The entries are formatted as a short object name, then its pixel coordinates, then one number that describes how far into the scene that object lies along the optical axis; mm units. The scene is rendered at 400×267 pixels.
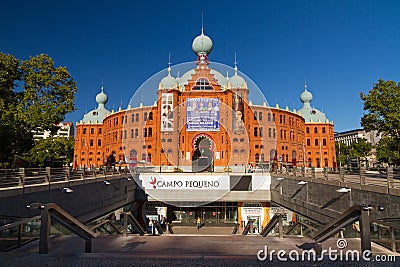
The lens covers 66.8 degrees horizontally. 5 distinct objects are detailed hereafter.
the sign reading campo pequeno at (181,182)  31984
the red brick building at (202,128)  52344
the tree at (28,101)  24203
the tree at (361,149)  74875
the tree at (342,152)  84638
